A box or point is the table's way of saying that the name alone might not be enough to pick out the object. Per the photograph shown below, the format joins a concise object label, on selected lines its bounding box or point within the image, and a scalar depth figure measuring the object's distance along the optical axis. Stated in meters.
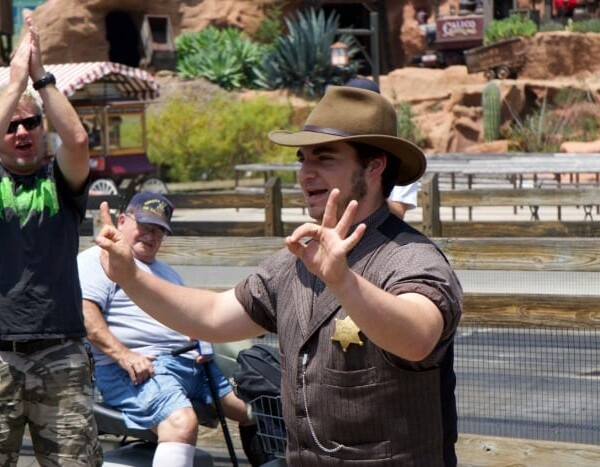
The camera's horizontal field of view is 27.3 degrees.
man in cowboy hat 2.80
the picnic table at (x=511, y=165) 15.27
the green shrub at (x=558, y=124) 26.73
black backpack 4.59
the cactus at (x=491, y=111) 28.59
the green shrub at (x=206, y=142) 25.88
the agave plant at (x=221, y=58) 33.88
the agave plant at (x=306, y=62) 32.34
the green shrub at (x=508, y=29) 32.34
